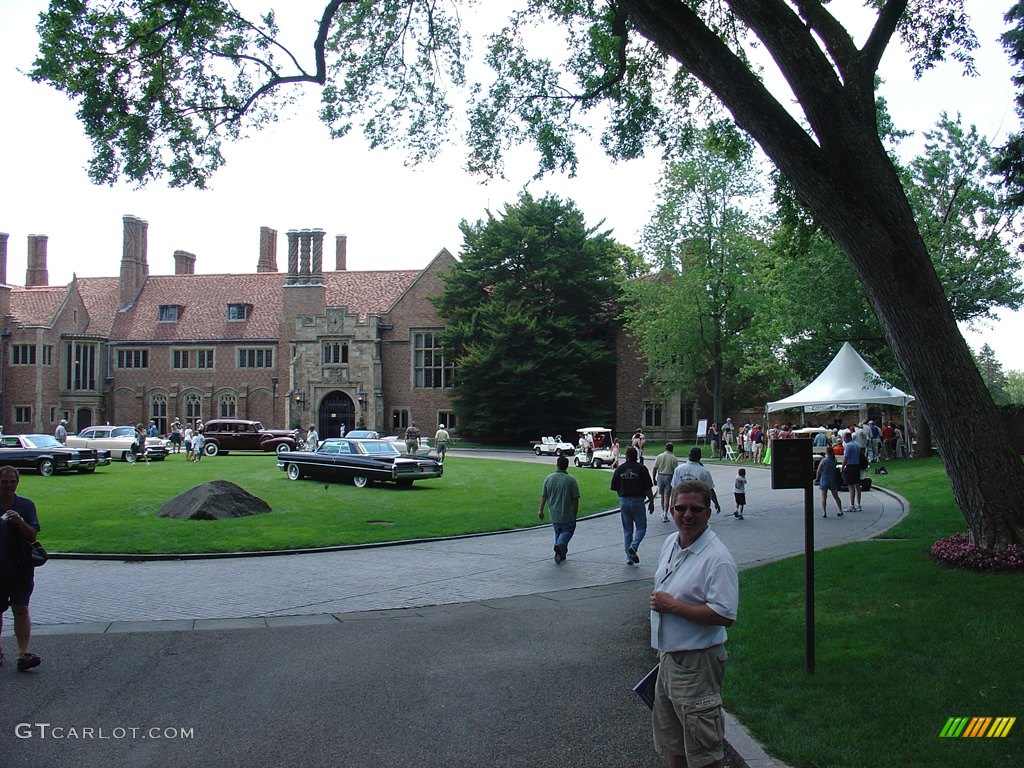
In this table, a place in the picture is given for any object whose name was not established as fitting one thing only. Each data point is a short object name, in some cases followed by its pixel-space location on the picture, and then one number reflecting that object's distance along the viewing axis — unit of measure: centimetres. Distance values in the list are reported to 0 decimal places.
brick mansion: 5603
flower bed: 955
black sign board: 718
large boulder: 1759
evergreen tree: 5006
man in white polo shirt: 416
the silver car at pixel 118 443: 3650
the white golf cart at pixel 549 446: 4494
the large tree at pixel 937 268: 2983
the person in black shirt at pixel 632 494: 1313
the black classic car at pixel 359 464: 2462
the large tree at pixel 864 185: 986
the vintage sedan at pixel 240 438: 4403
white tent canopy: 2891
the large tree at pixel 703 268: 4469
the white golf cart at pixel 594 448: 3784
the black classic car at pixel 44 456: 2838
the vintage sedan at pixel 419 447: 3580
